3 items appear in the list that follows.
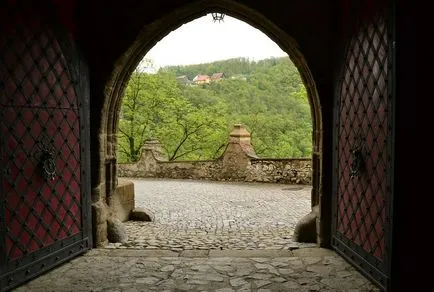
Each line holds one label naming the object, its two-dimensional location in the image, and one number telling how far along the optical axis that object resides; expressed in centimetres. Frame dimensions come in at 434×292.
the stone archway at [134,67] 574
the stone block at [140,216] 817
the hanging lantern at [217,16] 621
